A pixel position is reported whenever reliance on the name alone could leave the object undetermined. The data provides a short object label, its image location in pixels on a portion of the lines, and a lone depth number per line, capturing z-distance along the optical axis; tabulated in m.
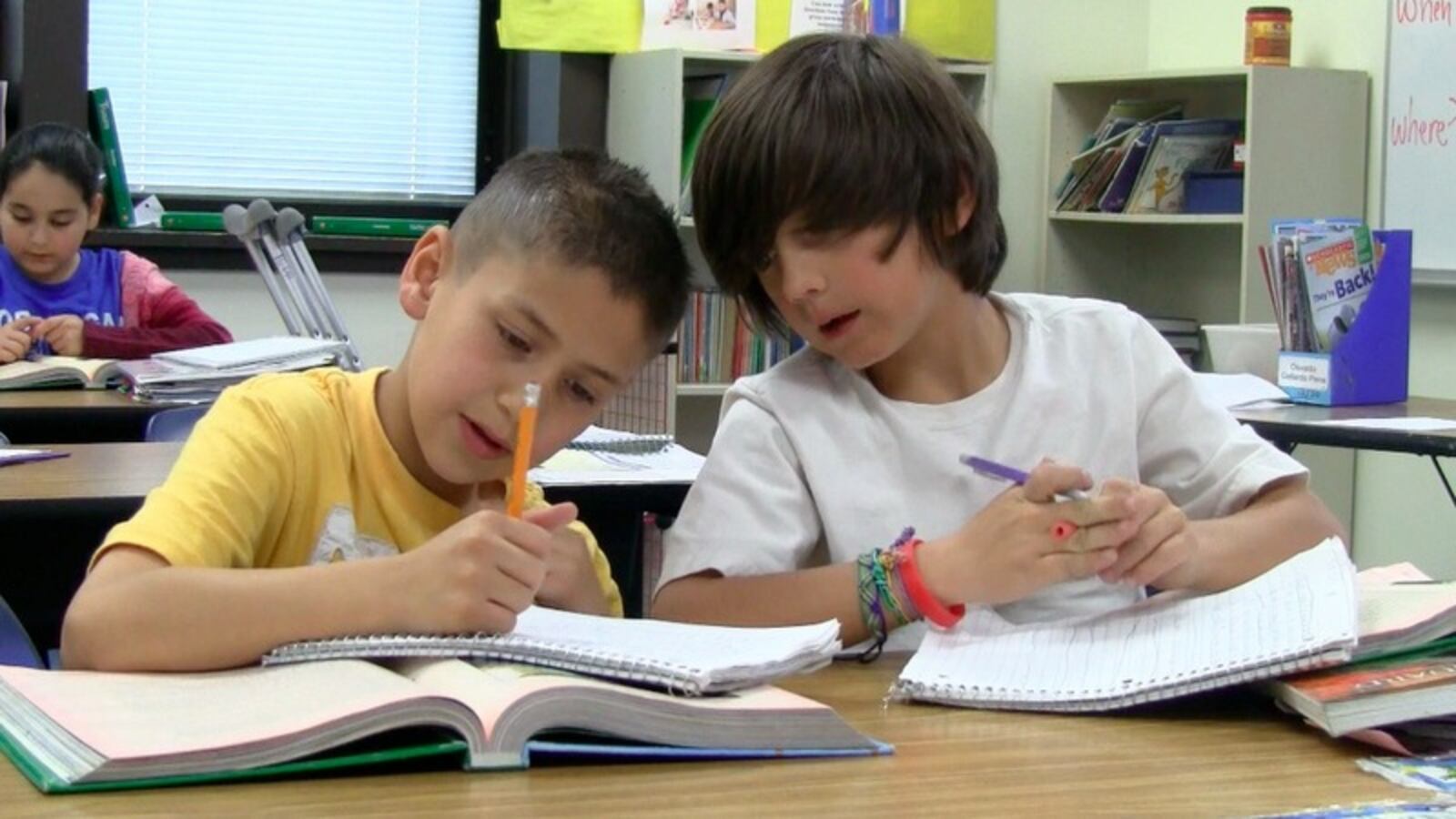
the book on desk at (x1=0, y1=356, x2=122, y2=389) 3.12
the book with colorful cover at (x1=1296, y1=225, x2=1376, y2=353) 3.17
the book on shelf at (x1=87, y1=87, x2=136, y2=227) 4.35
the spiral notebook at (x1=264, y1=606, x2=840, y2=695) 0.90
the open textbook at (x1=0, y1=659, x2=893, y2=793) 0.78
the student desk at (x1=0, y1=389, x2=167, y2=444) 2.83
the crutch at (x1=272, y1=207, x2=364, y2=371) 3.27
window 4.57
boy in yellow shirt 0.98
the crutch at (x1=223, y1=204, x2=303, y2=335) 3.14
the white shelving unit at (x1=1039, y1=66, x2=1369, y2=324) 4.27
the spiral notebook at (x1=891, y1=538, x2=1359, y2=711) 1.00
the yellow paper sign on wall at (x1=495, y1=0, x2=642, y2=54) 4.48
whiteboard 3.98
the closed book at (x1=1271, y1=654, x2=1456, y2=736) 0.93
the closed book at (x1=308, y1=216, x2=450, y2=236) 4.66
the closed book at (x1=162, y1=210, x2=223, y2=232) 4.48
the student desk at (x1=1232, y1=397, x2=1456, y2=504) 2.66
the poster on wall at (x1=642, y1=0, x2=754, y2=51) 4.53
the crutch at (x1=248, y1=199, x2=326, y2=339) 3.19
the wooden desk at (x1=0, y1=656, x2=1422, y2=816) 0.77
